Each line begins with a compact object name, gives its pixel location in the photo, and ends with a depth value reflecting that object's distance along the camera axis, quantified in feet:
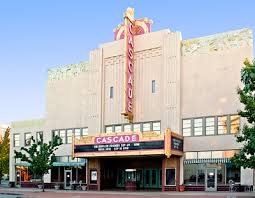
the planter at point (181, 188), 139.53
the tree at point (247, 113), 94.83
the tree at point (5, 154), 221.46
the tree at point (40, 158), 149.28
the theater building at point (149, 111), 135.03
